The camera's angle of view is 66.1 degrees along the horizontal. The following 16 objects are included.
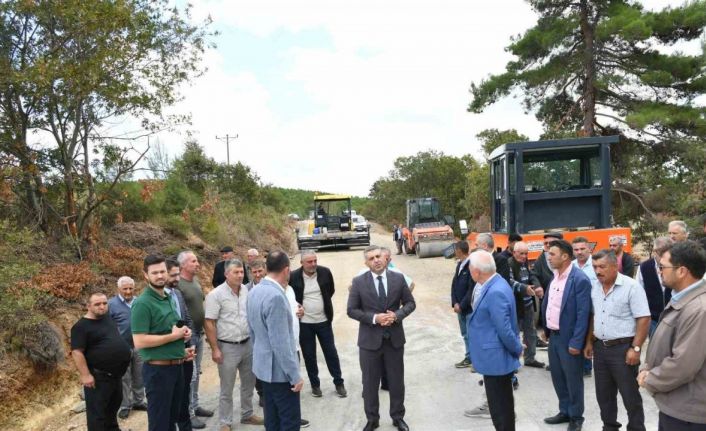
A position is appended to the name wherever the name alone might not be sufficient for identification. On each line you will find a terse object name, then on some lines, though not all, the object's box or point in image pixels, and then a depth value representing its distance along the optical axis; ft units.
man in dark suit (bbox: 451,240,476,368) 20.71
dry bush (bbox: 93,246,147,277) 34.86
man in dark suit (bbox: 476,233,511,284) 21.31
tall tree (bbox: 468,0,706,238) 45.65
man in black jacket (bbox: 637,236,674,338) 18.44
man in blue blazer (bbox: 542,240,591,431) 15.47
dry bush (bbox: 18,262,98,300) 27.68
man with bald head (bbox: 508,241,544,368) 22.29
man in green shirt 13.71
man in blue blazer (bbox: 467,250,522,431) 13.87
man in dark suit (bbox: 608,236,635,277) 23.38
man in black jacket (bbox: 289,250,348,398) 20.75
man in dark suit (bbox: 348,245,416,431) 16.84
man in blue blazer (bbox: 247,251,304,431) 13.46
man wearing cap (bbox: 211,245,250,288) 22.80
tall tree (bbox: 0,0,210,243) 30.45
